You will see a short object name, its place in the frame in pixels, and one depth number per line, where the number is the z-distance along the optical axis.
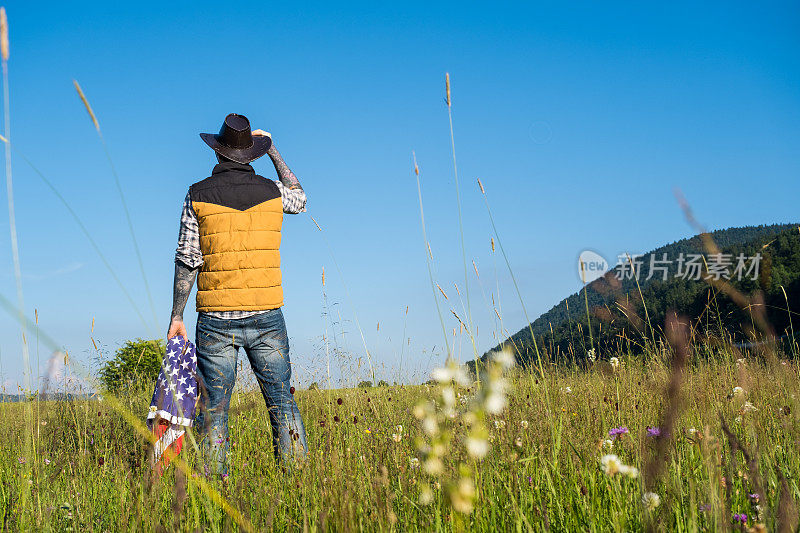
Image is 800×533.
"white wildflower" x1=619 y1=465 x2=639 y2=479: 1.20
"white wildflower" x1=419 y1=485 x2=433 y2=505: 0.84
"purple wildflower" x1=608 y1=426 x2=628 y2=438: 1.97
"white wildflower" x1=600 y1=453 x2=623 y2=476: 1.21
